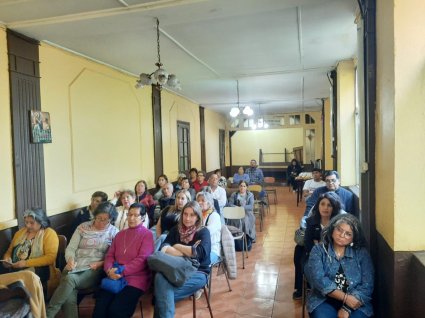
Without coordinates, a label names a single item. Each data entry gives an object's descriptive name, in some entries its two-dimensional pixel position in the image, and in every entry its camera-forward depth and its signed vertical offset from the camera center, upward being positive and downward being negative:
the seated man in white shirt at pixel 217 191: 4.81 -0.67
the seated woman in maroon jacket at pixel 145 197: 4.32 -0.68
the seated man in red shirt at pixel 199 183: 5.84 -0.64
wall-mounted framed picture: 3.17 +0.26
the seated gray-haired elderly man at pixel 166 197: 4.54 -0.70
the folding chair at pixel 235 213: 4.20 -0.87
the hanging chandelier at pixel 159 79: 3.29 +0.76
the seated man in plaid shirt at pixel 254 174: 7.54 -0.65
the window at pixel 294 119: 11.39 +0.94
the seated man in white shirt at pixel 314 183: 5.23 -0.62
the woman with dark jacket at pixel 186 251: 2.32 -0.82
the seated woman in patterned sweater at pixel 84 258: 2.45 -0.89
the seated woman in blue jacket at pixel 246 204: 4.42 -0.85
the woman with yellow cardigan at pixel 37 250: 2.66 -0.82
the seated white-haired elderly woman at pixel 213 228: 2.93 -0.74
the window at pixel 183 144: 7.11 +0.11
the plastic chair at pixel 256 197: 5.89 -0.96
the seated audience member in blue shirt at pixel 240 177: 7.03 -0.66
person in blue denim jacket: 1.96 -0.82
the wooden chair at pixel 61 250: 2.88 -0.88
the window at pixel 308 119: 11.19 +0.91
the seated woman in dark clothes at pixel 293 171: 10.10 -0.83
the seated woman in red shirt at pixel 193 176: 5.98 -0.53
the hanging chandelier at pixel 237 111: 6.84 +0.77
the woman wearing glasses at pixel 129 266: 2.33 -0.90
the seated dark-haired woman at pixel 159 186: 4.94 -0.60
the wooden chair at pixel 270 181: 7.85 -0.84
